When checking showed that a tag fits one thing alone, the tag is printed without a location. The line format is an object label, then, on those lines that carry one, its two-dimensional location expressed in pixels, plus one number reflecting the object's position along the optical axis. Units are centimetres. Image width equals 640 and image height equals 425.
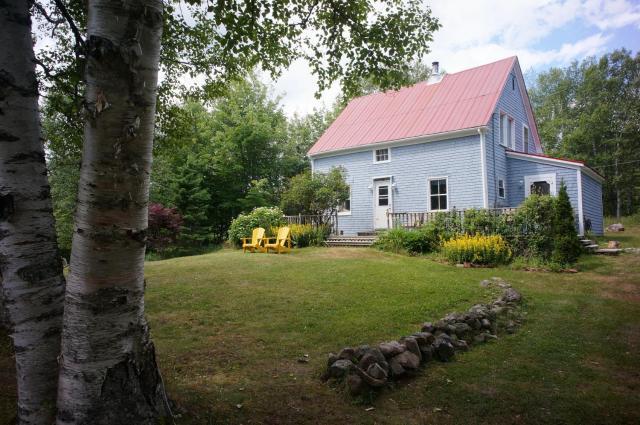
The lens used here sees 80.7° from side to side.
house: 1496
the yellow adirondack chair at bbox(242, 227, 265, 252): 1387
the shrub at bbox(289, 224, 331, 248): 1507
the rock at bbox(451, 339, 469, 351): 410
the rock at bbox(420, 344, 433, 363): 378
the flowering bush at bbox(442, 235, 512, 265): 996
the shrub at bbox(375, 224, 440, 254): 1202
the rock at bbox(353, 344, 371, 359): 349
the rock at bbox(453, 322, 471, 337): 439
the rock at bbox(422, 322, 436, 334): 429
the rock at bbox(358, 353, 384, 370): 327
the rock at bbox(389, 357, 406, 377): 336
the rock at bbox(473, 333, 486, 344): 438
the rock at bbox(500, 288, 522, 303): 614
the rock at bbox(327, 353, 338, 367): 341
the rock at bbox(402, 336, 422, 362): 368
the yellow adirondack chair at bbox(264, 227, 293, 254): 1318
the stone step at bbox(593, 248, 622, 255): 1129
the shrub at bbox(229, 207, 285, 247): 1576
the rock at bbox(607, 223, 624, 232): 2125
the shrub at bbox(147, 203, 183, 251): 1630
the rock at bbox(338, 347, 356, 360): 347
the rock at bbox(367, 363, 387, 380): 318
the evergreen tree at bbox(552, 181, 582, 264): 945
